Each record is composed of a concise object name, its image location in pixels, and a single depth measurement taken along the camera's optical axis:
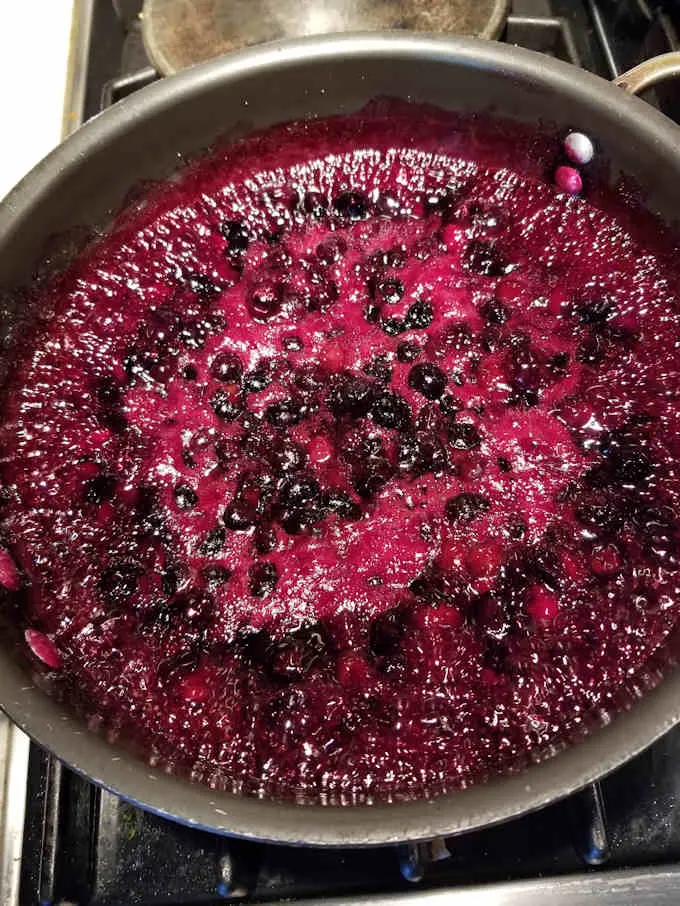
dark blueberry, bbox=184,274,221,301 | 0.37
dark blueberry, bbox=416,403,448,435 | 0.35
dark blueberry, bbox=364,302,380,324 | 0.37
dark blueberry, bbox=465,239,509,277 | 0.38
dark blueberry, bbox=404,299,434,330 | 0.37
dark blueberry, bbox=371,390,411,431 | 0.35
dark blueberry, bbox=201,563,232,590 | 0.32
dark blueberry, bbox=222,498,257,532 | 0.33
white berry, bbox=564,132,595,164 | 0.36
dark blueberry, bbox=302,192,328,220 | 0.39
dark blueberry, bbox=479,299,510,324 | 0.37
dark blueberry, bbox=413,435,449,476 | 0.34
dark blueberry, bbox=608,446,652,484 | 0.33
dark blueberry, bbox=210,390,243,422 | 0.35
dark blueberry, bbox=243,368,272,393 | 0.36
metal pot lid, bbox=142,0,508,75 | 0.43
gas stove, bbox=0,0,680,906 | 0.30
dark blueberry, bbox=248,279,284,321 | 0.37
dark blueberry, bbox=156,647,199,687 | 0.30
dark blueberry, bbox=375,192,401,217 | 0.39
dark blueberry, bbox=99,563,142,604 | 0.31
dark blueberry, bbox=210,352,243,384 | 0.36
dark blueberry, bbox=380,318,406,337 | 0.37
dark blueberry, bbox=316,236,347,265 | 0.38
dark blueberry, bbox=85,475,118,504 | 0.33
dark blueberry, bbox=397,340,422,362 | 0.36
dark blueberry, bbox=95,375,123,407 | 0.35
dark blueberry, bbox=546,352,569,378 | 0.35
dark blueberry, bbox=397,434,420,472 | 0.34
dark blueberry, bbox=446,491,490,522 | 0.33
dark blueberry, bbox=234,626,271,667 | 0.30
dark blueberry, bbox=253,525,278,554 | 0.32
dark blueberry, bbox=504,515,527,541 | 0.33
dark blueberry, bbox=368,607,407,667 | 0.30
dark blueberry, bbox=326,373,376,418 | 0.35
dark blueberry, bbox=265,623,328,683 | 0.30
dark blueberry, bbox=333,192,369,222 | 0.39
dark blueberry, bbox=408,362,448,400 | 0.35
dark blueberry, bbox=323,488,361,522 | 0.33
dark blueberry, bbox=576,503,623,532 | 0.32
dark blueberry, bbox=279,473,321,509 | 0.33
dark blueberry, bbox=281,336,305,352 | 0.36
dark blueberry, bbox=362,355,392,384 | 0.36
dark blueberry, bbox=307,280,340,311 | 0.37
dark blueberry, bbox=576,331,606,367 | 0.36
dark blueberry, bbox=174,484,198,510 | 0.33
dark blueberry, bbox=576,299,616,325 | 0.36
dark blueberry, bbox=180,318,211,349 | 0.36
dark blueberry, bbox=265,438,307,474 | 0.34
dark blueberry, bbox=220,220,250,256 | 0.38
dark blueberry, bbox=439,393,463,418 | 0.35
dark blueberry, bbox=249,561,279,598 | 0.32
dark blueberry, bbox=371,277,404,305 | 0.37
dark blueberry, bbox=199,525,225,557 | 0.32
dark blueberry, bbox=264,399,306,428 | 0.35
